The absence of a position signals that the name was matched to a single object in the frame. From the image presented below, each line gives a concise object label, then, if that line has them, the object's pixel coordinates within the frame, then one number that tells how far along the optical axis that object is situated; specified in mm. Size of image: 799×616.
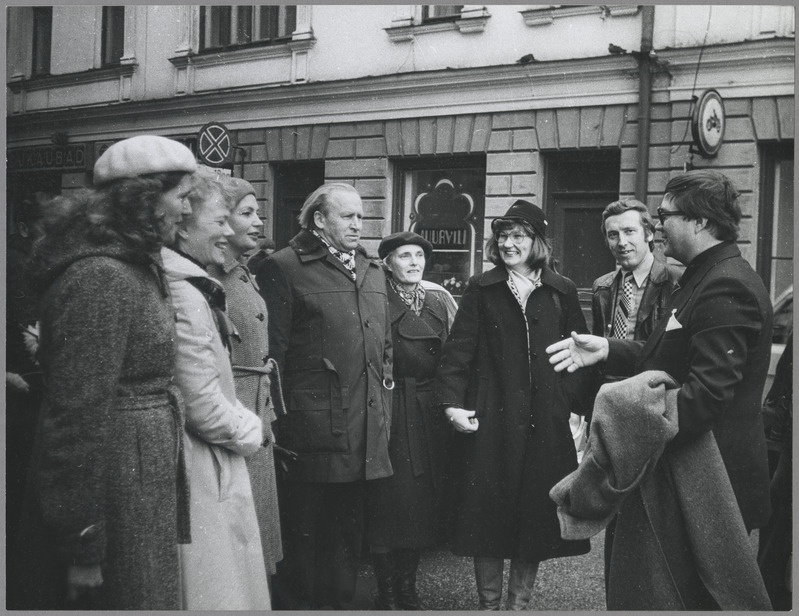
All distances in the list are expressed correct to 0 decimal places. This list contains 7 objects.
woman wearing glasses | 3730
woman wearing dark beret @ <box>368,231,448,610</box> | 3936
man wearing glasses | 2594
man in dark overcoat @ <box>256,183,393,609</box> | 3590
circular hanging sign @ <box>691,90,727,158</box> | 6828
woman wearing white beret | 1983
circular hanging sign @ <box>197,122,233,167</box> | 5051
